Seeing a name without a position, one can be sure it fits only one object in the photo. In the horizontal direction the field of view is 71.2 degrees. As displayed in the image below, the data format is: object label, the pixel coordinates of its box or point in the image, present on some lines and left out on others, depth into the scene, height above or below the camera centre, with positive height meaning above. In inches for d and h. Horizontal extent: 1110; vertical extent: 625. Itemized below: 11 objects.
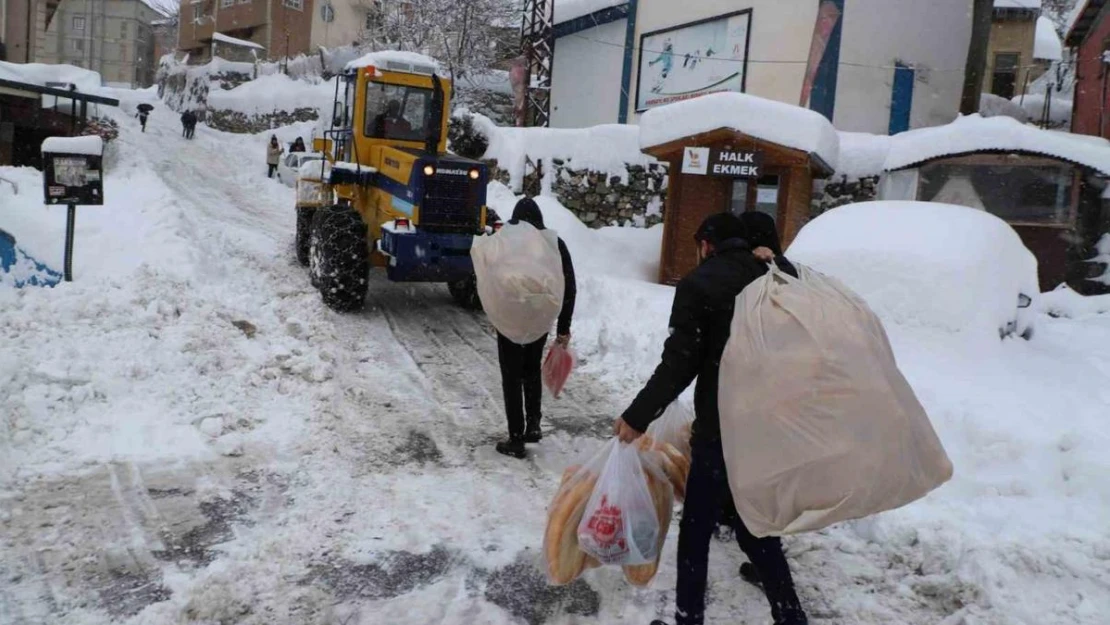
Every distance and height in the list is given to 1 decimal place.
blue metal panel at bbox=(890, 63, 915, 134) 640.4 +123.0
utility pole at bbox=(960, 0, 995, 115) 626.2 +156.2
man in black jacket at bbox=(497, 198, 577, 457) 200.1 -38.8
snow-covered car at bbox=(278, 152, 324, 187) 818.2 +28.1
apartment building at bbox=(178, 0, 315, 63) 1476.4 +326.5
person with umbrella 1086.2 +99.7
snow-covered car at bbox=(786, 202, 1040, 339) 257.9 -6.2
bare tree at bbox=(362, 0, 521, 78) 1002.7 +239.5
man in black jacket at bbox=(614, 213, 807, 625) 112.6 -25.6
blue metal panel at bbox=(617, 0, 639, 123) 771.4 +164.9
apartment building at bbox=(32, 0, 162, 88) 2728.8 +508.3
